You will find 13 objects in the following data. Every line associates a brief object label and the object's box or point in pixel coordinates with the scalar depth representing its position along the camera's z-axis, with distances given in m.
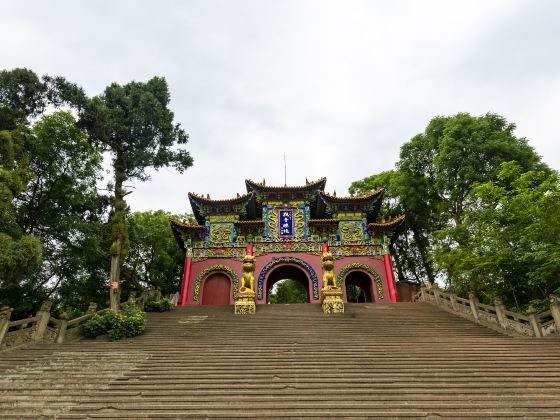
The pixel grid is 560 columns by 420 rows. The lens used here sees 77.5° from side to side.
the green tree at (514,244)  9.35
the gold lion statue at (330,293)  12.51
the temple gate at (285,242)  17.53
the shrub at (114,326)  9.52
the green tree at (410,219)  21.09
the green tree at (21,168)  9.06
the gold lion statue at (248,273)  13.42
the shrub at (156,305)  13.36
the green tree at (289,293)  34.57
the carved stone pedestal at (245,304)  12.50
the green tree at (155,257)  20.92
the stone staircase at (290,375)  5.37
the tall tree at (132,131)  14.43
